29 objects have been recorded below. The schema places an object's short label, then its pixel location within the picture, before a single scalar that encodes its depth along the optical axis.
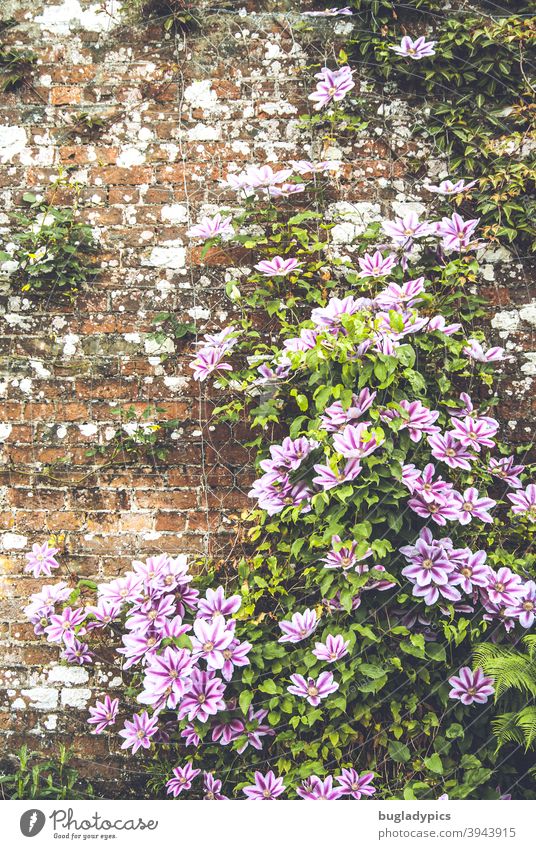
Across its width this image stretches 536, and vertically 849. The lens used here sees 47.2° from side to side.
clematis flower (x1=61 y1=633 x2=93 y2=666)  2.25
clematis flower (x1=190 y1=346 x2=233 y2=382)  2.21
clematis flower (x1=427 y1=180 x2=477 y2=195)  2.24
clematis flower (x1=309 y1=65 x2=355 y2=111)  2.27
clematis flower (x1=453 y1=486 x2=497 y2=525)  2.02
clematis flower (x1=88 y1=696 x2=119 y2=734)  2.25
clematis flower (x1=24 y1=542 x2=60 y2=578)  2.30
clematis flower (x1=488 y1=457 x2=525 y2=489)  2.23
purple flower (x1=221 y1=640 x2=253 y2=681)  2.02
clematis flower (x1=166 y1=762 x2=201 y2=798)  2.12
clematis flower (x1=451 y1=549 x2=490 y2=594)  1.98
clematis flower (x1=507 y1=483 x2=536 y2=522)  2.16
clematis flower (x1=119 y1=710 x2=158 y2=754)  2.13
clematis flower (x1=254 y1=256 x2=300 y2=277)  2.24
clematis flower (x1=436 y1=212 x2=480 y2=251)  2.25
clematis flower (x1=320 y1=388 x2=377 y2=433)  1.99
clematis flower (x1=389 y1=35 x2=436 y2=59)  2.28
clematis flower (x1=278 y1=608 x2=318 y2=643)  2.05
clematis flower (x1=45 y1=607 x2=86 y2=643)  2.19
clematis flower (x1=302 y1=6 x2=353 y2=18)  2.35
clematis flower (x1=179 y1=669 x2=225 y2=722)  1.98
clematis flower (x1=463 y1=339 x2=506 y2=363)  2.21
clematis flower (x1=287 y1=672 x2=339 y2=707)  1.98
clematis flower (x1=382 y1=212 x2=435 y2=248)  2.21
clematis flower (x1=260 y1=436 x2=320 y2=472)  2.08
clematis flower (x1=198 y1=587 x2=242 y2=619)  2.06
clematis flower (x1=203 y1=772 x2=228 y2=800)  2.11
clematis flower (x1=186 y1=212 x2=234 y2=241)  2.26
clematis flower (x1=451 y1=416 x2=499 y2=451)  2.08
